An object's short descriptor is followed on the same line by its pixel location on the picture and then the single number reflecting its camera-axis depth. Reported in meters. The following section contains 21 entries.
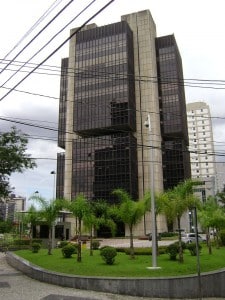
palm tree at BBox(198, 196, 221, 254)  24.34
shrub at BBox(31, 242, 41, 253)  24.84
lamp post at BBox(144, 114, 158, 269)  14.71
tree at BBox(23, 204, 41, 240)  27.31
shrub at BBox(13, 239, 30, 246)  35.03
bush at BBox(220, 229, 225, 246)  29.50
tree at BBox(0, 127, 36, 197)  17.22
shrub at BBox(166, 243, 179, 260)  17.47
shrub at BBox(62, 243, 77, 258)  19.75
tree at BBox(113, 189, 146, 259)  19.62
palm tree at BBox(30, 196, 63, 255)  24.33
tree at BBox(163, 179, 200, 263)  17.07
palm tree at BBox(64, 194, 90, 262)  18.93
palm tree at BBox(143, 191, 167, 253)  17.53
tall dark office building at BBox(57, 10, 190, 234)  73.30
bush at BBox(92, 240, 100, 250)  28.66
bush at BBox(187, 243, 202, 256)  19.71
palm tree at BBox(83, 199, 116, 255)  20.72
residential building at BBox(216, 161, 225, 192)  78.02
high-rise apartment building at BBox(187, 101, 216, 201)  106.21
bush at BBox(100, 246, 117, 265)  15.86
